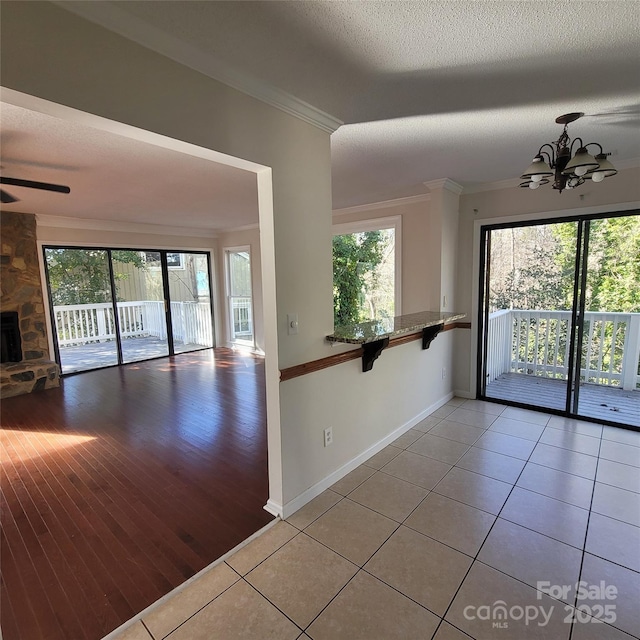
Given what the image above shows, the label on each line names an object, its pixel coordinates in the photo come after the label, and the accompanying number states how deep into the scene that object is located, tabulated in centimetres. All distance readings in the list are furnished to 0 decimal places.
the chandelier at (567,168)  200
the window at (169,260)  642
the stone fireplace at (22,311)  473
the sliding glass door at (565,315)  336
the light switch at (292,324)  213
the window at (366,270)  473
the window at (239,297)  704
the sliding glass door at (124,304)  557
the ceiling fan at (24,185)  254
